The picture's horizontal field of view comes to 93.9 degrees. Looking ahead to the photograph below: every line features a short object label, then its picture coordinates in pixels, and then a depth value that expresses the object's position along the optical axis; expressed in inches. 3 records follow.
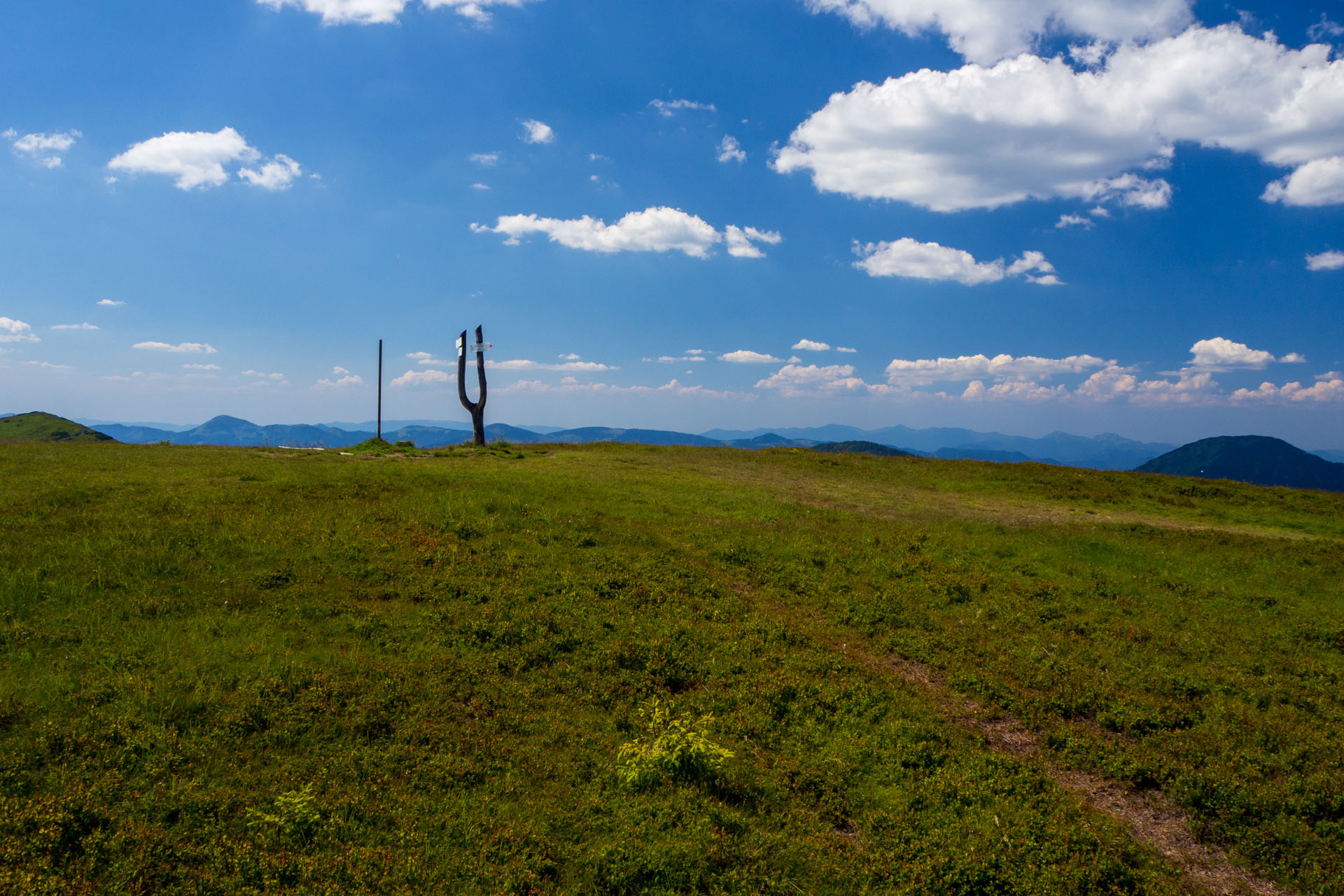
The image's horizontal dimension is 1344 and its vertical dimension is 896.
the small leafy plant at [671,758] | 335.6
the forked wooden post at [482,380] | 1563.7
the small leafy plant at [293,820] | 275.1
